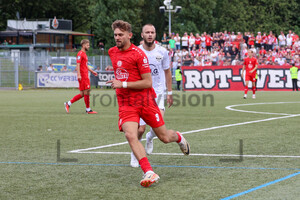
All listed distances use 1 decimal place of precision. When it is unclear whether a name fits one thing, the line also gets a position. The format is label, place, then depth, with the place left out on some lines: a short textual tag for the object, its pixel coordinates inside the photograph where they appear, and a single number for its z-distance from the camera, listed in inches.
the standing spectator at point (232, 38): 1715.1
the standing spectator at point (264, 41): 1720.0
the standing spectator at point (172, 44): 1734.3
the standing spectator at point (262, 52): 1646.2
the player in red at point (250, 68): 1095.6
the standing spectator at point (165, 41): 1768.2
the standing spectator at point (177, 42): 1743.4
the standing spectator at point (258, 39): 1722.4
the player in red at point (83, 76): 716.8
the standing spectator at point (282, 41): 1684.3
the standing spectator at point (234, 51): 1662.2
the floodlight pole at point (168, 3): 1577.3
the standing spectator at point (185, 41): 1747.9
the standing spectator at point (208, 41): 1734.7
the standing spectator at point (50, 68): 1716.8
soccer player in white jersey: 363.3
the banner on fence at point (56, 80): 1651.1
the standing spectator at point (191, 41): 1758.1
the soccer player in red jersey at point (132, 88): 288.0
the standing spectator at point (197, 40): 1761.8
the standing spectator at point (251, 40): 1701.5
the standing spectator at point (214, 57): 1560.0
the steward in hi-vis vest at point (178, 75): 1547.7
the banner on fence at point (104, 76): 1624.0
